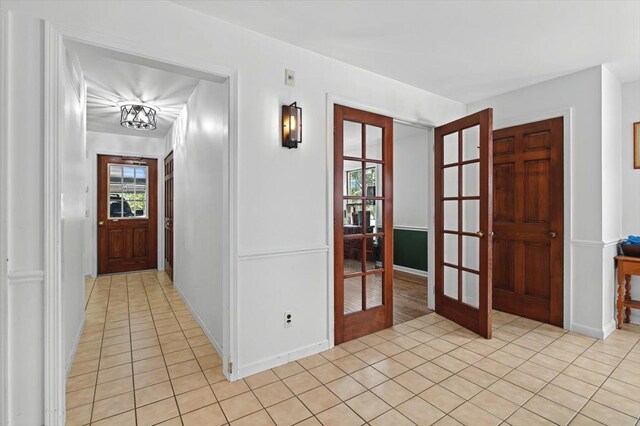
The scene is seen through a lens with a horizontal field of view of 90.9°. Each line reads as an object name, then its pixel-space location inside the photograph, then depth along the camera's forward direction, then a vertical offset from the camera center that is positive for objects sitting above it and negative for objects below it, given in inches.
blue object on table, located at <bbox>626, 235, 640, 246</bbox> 125.8 -10.5
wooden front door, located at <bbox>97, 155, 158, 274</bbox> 229.5 -1.4
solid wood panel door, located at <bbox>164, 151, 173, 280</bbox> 209.4 -1.2
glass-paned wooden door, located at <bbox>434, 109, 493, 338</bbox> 118.3 -4.1
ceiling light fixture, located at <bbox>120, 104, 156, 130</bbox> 160.2 +50.8
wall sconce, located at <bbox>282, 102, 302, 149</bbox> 98.4 +27.7
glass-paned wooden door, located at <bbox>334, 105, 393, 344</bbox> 114.8 -3.9
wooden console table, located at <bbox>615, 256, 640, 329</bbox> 122.5 -25.1
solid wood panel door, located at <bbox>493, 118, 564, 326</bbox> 130.8 -2.9
